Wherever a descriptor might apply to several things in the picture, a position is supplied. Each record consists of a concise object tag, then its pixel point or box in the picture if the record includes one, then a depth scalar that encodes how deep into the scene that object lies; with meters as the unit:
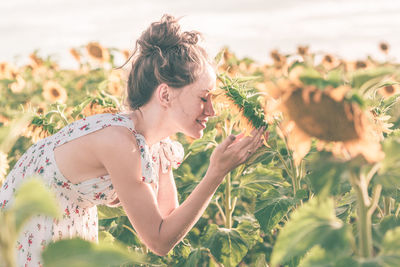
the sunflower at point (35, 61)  6.68
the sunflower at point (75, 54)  7.02
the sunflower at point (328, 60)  6.03
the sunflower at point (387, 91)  3.88
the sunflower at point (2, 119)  4.05
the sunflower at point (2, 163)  1.42
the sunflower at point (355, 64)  5.90
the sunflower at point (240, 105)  1.64
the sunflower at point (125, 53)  6.56
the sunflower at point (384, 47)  7.39
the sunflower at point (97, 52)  6.34
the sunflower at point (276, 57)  7.07
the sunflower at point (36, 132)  2.21
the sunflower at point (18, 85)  5.08
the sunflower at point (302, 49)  6.66
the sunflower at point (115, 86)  4.05
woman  1.78
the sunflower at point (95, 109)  2.38
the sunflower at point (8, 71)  5.69
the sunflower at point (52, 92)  4.69
